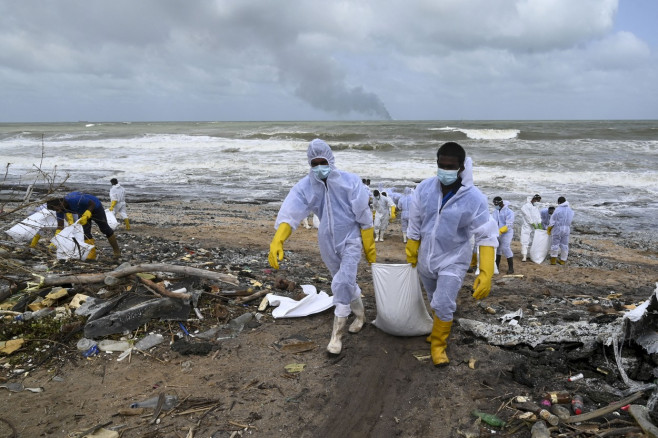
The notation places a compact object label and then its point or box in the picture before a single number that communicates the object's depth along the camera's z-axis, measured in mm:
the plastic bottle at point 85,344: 3557
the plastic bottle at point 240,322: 4059
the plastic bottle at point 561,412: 2598
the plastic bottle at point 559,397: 2760
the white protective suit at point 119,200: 9922
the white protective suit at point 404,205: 9306
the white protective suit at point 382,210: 9992
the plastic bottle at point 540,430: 2457
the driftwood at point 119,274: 4336
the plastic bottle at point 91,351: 3503
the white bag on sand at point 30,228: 6012
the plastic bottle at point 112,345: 3584
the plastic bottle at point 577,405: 2657
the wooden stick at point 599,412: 2537
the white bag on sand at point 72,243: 5706
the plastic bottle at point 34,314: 3905
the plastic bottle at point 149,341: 3631
